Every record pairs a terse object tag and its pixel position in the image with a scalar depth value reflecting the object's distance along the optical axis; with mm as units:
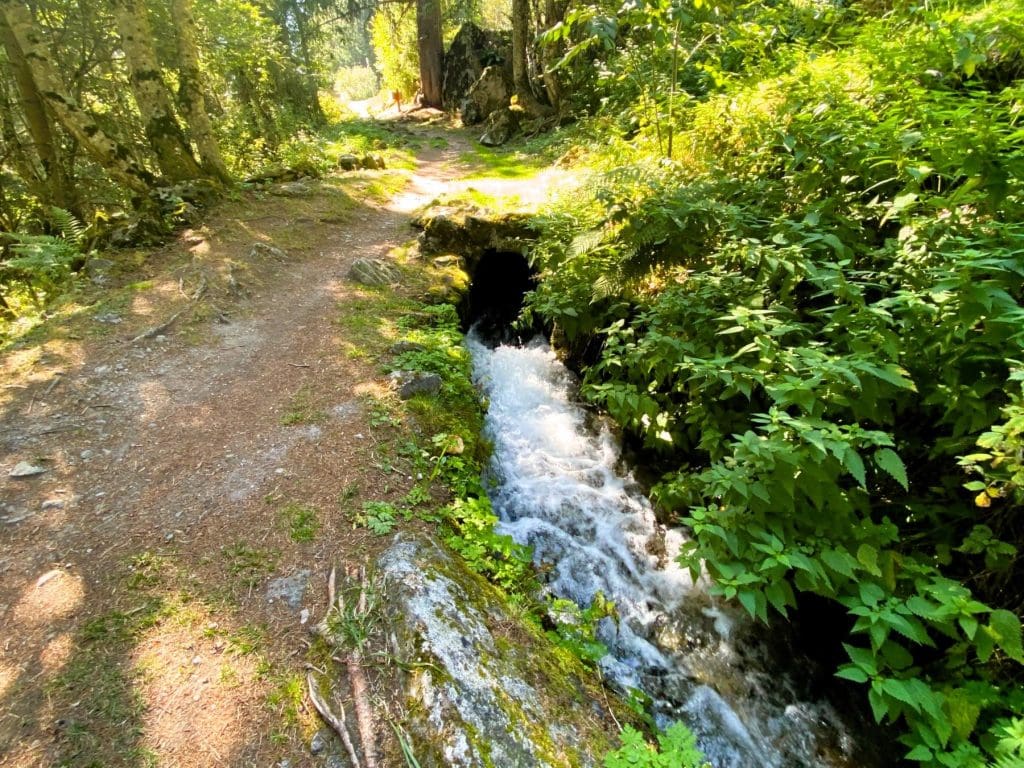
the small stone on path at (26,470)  3688
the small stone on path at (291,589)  2939
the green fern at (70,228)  7262
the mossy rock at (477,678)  2332
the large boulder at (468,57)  20609
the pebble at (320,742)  2291
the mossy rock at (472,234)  7922
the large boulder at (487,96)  18734
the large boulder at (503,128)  16344
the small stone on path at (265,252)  7504
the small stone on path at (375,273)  7125
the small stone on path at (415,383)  4789
